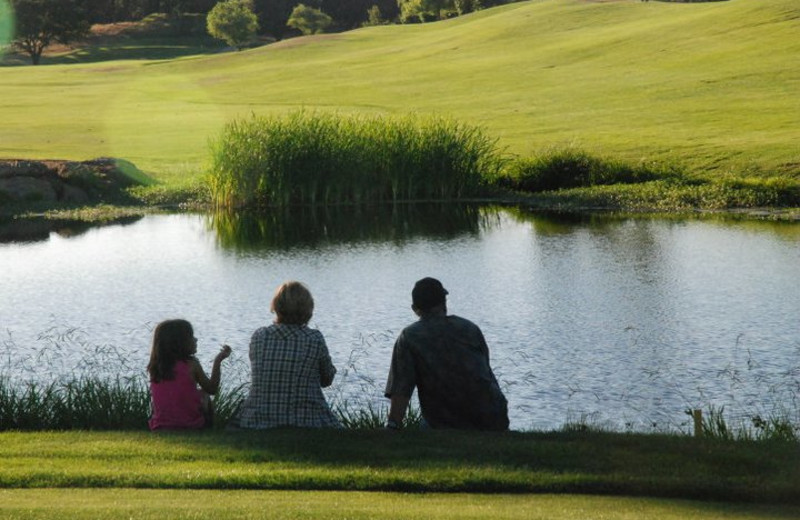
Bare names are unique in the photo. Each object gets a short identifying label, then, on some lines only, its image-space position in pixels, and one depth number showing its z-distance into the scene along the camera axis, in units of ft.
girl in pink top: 31.86
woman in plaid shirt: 31.89
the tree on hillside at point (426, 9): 420.77
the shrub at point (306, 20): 428.56
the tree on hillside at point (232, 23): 391.24
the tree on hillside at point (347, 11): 464.24
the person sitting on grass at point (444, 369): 31.86
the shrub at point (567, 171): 124.16
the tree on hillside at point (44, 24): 392.68
